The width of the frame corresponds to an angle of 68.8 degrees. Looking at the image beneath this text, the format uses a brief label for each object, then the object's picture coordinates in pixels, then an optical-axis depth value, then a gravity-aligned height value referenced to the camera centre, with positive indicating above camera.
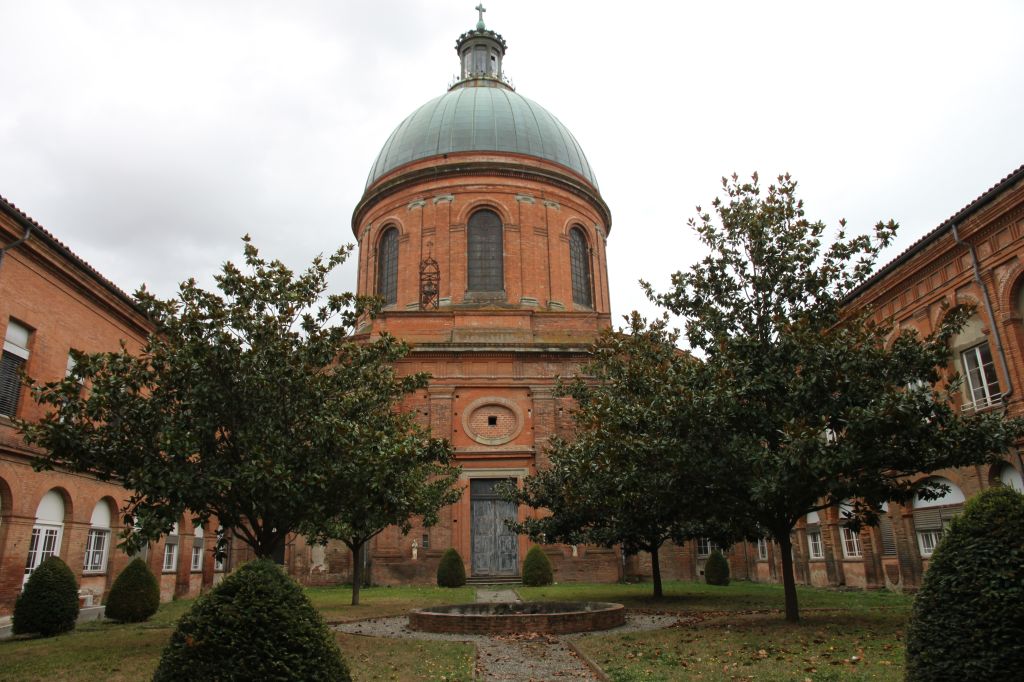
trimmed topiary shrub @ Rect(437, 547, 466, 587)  24.45 -0.14
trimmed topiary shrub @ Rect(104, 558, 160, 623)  16.48 -0.39
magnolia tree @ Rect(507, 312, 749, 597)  12.30 +1.87
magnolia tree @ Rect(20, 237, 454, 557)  11.30 +2.35
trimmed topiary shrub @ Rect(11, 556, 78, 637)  13.97 -0.43
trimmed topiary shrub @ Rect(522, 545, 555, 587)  24.39 -0.20
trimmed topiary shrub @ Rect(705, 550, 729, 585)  25.52 -0.44
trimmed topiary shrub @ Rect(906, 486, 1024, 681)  5.49 -0.40
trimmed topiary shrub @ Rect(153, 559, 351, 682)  5.83 -0.51
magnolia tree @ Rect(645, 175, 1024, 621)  11.39 +2.60
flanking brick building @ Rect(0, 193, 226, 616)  15.72 +4.42
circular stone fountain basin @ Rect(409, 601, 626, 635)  13.16 -0.98
